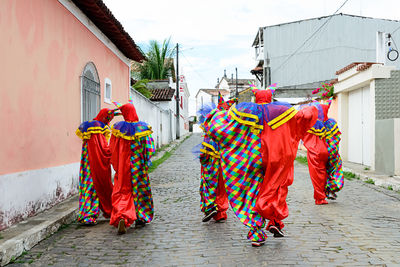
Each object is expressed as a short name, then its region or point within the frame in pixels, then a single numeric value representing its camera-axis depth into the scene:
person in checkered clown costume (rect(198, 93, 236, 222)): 5.54
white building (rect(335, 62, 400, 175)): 10.19
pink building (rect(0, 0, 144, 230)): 5.26
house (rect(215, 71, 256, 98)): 72.94
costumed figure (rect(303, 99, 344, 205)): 6.89
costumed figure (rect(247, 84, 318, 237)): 4.34
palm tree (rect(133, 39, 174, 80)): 31.83
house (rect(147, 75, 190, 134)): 29.94
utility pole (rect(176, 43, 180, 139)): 27.65
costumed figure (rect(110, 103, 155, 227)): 5.27
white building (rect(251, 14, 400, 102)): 26.62
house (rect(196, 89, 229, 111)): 74.71
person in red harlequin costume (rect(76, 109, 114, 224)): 5.65
